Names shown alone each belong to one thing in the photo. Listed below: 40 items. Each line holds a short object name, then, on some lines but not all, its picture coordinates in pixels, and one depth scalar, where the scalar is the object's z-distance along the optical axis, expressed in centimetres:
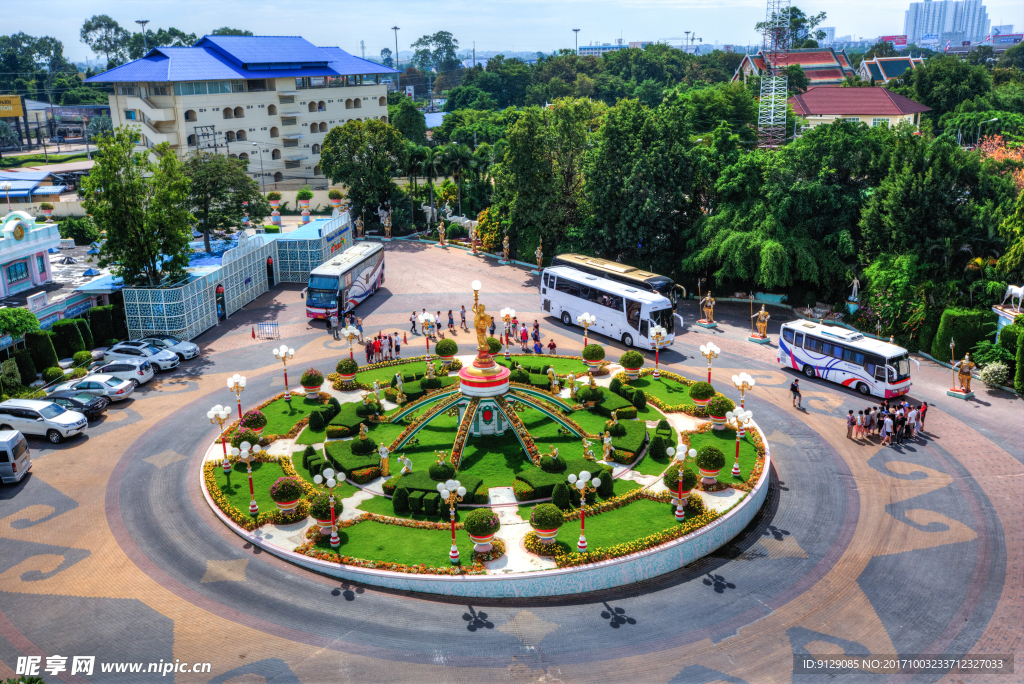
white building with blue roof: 8912
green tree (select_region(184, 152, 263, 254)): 5759
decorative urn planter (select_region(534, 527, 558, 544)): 2486
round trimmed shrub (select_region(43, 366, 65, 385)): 3994
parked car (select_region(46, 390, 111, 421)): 3610
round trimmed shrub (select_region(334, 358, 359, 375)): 3941
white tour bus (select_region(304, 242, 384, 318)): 4984
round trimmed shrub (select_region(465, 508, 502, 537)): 2423
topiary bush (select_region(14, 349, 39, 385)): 3934
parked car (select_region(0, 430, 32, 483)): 3005
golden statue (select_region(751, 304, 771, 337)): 4634
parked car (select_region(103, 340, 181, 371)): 4188
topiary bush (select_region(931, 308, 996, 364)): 4109
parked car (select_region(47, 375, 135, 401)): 3759
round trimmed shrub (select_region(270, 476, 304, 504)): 2677
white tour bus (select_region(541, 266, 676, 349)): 4469
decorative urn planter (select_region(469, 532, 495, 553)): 2453
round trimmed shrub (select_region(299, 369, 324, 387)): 3712
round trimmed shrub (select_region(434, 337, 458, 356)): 4016
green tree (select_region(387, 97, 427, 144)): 11875
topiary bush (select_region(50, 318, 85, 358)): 4250
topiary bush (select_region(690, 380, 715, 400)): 3550
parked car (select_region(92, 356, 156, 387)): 3975
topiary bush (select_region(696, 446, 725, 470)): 2850
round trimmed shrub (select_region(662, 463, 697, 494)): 2720
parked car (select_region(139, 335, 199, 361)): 4331
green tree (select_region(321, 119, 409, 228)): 7212
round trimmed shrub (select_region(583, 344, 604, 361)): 4044
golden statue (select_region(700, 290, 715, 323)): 4938
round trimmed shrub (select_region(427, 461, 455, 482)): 2828
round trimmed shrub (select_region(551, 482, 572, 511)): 2716
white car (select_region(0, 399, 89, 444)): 3397
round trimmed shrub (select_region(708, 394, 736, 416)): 3384
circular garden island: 2467
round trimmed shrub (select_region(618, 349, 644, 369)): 3897
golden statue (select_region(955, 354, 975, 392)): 3791
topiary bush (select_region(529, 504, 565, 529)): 2447
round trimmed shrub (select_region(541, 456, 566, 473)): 2914
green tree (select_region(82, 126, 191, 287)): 4497
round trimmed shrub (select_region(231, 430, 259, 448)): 3123
